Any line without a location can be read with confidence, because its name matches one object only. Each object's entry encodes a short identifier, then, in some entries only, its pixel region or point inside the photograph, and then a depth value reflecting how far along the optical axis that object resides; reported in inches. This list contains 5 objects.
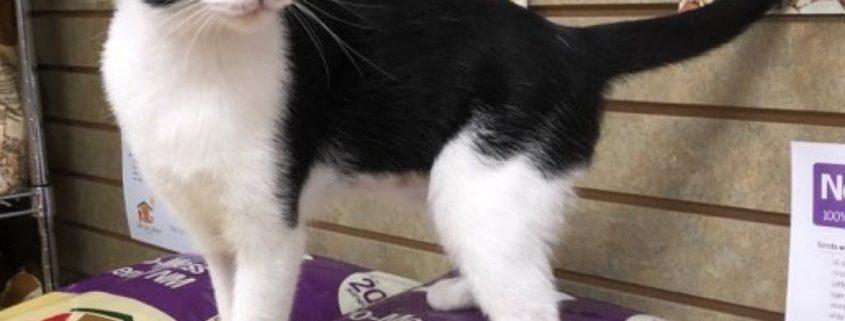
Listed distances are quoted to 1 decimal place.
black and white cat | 33.9
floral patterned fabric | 61.2
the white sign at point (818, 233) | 38.7
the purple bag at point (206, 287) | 48.3
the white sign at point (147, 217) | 68.6
